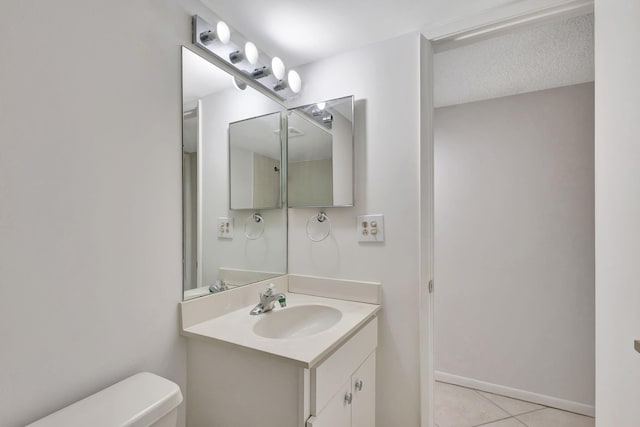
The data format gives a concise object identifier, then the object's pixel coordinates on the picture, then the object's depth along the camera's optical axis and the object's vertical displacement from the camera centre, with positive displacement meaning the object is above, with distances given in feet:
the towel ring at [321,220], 5.42 -0.14
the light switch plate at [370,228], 4.96 -0.26
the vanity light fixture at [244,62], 4.05 +2.43
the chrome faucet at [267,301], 4.38 -1.35
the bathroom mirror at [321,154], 5.22 +1.10
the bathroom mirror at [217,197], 3.91 +0.25
